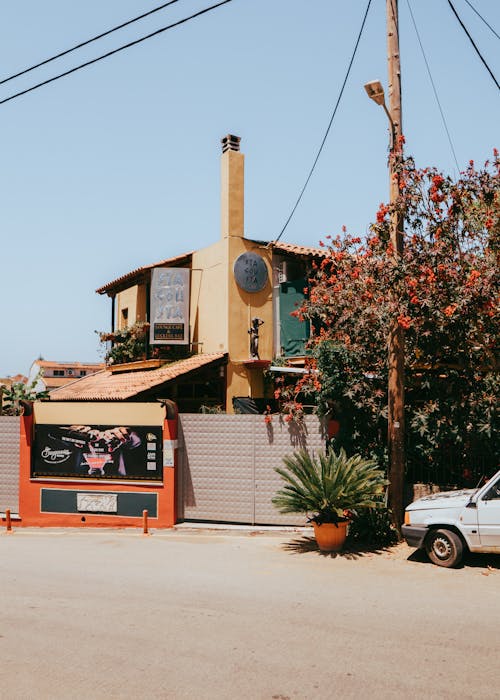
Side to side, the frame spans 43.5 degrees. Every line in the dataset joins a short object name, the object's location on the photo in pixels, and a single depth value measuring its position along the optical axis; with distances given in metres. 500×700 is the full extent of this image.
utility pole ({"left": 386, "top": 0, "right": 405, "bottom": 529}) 12.03
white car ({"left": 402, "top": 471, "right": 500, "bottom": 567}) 9.94
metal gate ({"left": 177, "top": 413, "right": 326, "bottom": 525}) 13.90
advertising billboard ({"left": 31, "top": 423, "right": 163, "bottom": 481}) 14.49
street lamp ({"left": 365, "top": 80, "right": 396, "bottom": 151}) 11.48
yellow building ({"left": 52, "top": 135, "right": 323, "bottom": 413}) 19.33
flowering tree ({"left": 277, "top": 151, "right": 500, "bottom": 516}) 11.98
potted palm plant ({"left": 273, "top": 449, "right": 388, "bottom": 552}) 11.55
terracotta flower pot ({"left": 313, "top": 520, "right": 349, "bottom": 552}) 11.55
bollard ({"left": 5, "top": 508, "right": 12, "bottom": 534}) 14.52
